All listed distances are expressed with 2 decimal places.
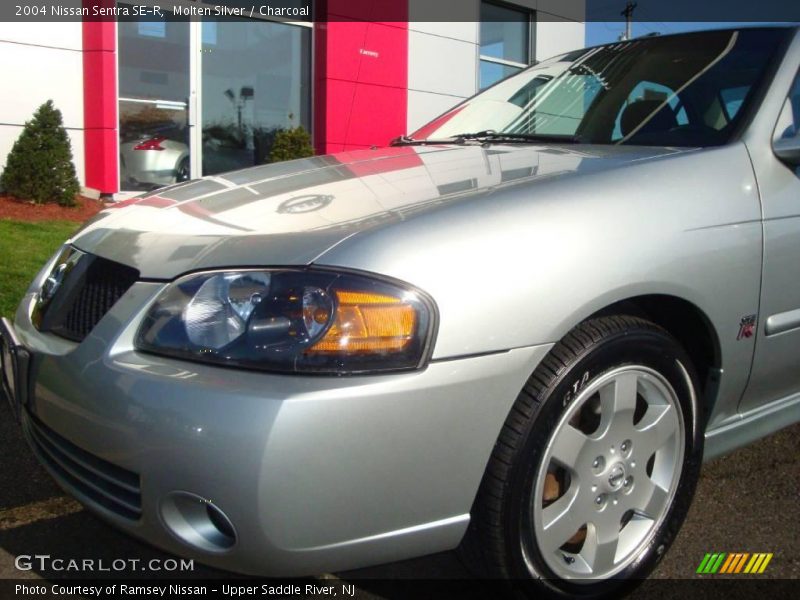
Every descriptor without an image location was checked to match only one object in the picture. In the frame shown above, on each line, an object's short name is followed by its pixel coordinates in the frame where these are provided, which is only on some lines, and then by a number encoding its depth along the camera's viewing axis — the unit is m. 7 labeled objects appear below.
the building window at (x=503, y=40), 12.68
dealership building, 8.72
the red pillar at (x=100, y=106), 8.70
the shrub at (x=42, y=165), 7.77
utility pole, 35.69
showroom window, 9.38
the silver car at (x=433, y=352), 1.66
